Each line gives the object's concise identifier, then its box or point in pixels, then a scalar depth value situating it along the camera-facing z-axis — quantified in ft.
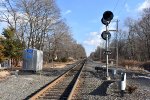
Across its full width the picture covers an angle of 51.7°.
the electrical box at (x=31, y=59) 57.50
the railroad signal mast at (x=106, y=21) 33.41
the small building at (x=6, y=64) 84.00
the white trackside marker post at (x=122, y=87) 22.33
